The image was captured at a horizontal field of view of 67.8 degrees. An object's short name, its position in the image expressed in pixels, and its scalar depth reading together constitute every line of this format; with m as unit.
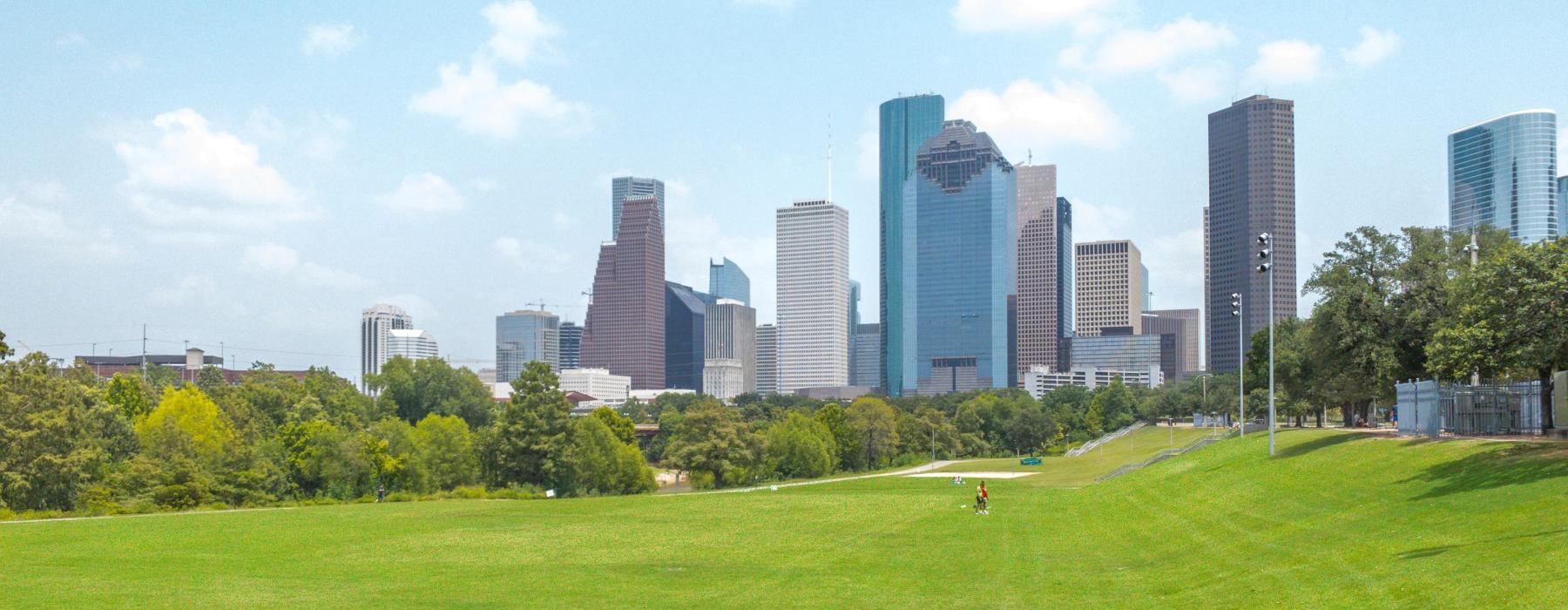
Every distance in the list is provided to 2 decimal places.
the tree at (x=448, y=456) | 89.88
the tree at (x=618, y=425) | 112.88
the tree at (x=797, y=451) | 108.81
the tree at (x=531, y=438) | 88.50
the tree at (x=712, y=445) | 99.56
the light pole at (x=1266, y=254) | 45.91
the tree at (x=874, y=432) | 130.25
